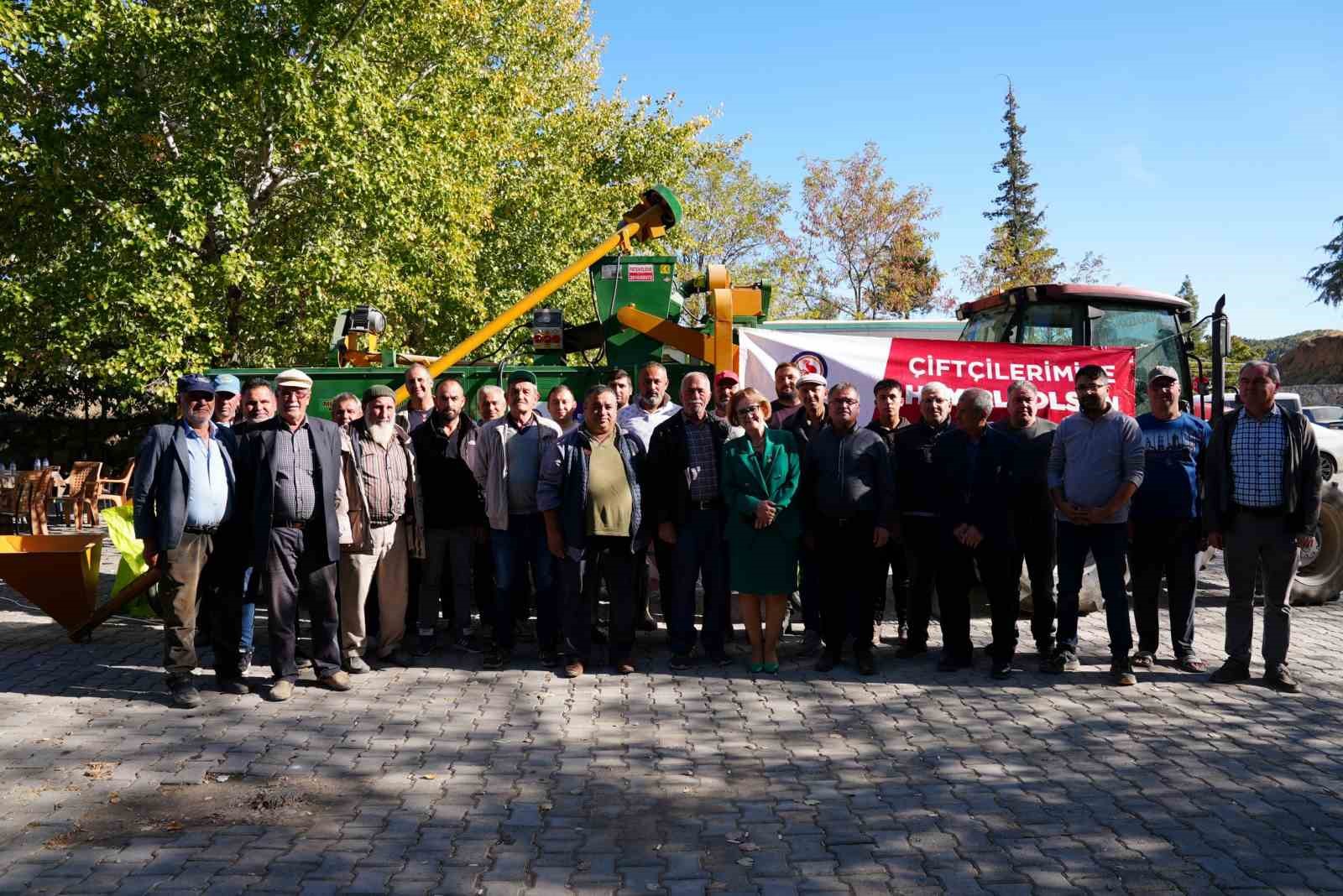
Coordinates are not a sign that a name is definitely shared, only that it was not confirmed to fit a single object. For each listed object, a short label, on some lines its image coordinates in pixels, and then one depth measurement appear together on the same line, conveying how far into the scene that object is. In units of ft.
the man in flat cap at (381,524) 23.61
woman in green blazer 23.38
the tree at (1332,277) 225.56
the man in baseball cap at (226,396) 23.32
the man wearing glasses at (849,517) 23.57
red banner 30.81
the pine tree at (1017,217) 146.51
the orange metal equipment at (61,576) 26.07
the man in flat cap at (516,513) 24.50
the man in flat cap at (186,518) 21.36
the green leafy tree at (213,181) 45.21
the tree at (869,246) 134.82
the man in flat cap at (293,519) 21.88
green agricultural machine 31.17
